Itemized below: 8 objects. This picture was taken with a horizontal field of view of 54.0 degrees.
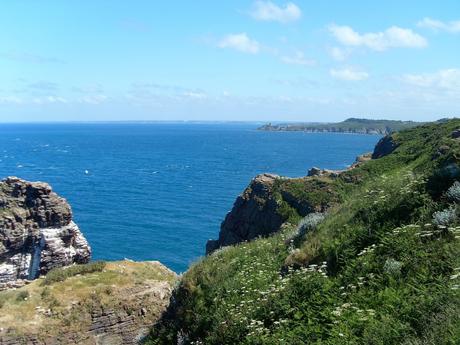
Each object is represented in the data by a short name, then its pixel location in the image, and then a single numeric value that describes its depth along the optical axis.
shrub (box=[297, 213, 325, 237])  15.46
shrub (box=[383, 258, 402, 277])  9.38
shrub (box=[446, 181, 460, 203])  11.01
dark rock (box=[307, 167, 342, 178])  46.71
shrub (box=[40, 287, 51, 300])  27.76
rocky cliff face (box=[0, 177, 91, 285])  46.56
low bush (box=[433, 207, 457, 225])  10.10
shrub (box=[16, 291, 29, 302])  27.55
